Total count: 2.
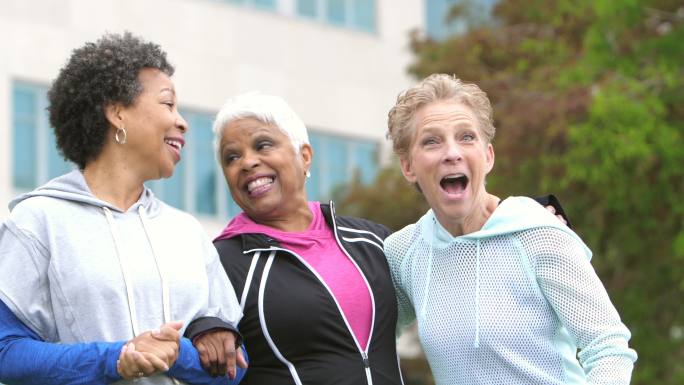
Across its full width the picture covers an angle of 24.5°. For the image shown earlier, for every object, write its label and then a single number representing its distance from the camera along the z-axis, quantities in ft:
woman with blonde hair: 19.54
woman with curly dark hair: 18.39
